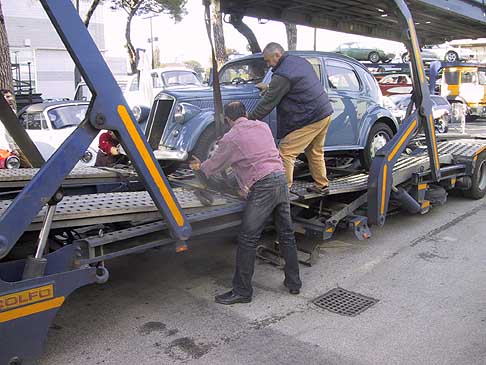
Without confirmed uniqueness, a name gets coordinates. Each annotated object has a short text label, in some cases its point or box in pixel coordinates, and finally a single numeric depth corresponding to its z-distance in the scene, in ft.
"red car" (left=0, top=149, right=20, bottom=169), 28.45
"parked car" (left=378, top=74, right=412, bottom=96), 70.59
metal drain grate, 15.05
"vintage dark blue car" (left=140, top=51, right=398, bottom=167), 20.27
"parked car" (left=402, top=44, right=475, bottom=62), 80.28
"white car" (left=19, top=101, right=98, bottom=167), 33.12
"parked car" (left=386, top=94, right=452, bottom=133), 51.78
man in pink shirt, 15.26
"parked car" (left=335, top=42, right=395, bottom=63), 90.84
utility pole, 127.11
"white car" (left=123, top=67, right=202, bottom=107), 48.37
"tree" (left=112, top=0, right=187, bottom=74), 80.33
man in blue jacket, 17.87
